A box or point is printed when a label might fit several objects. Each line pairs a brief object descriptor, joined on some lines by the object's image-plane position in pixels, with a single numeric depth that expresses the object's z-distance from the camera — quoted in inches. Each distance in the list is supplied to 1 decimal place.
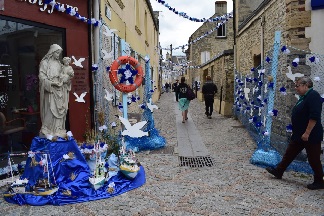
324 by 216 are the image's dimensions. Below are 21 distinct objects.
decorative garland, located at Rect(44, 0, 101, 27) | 239.9
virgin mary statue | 192.9
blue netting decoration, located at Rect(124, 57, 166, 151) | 294.2
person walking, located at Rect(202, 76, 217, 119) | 510.0
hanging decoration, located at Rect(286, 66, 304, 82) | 221.5
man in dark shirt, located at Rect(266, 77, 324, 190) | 187.8
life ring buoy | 239.5
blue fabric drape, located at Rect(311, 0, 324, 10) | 242.8
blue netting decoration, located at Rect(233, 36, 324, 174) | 227.5
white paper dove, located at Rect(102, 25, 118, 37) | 254.6
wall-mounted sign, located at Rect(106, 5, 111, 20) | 318.3
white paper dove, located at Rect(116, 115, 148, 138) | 231.0
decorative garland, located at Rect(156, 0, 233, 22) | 358.6
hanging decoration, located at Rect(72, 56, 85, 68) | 261.4
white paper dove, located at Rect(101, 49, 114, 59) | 257.8
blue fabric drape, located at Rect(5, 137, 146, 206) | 171.5
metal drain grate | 246.7
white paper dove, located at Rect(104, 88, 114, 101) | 253.2
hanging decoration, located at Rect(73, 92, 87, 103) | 255.6
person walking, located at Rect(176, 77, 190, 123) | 457.4
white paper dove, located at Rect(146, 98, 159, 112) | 306.4
